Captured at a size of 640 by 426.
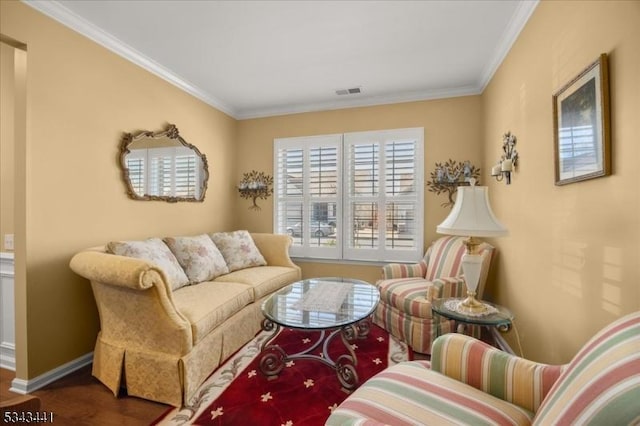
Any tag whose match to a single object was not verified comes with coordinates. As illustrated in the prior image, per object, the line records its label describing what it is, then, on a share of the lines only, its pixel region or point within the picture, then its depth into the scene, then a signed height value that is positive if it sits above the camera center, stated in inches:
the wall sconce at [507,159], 93.1 +17.4
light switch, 89.0 -7.8
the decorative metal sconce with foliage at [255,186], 163.2 +15.5
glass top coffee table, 75.8 -27.5
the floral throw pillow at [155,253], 88.0 -12.3
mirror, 106.0 +19.6
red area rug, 67.7 -46.6
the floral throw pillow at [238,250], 130.2 -16.6
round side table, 70.1 -25.7
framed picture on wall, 50.6 +16.5
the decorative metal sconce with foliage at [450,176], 132.7 +16.7
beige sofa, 71.2 -30.7
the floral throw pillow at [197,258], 107.9 -16.6
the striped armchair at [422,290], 95.0 -27.3
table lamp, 72.5 -3.6
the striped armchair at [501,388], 26.4 -26.0
